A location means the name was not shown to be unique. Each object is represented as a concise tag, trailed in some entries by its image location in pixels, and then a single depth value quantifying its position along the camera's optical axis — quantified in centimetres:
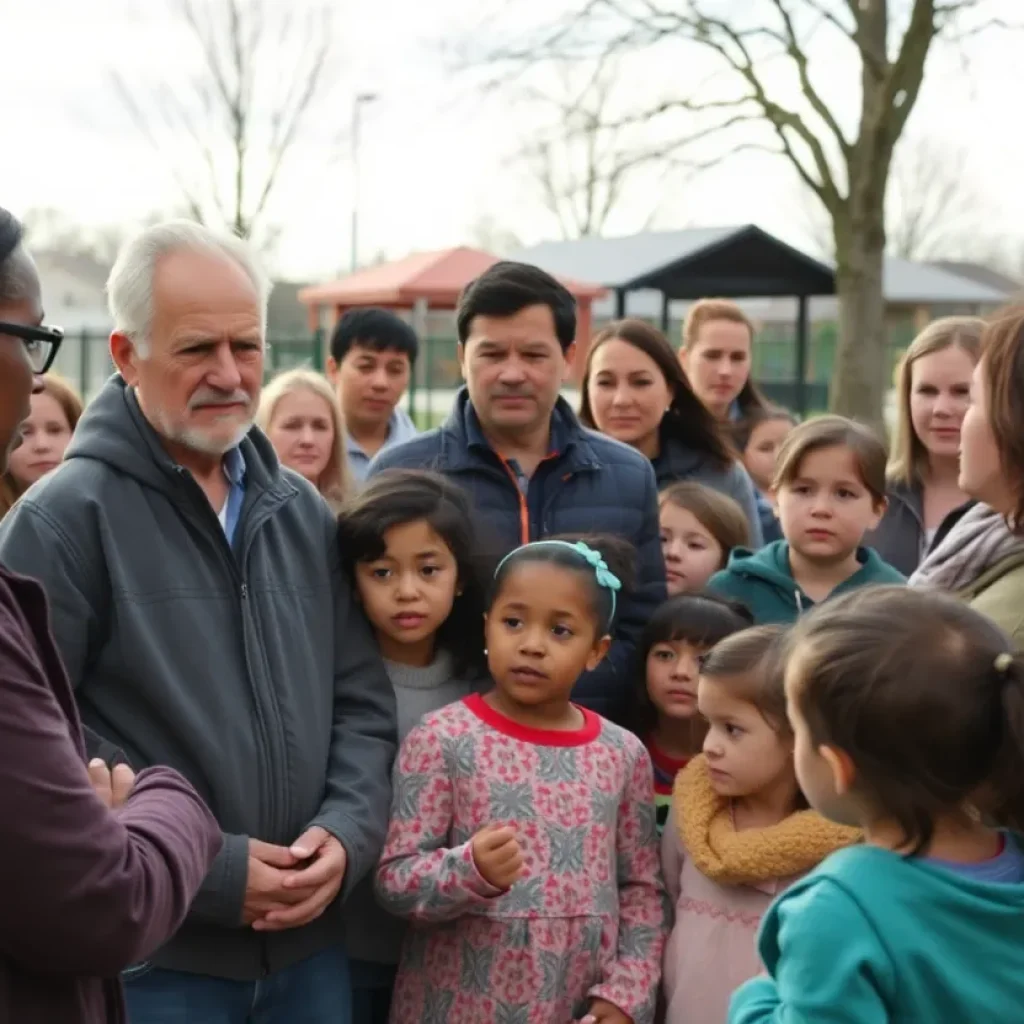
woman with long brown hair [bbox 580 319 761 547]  535
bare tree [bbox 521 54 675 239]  1792
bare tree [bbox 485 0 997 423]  1709
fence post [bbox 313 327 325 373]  2125
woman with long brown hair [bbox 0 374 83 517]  517
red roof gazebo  2664
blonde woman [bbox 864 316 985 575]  497
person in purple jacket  174
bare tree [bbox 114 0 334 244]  2378
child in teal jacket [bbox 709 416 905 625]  427
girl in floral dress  322
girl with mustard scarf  338
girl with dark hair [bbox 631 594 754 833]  395
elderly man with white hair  284
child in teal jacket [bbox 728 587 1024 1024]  203
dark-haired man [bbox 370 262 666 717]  400
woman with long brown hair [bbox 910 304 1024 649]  268
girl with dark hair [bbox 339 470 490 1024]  341
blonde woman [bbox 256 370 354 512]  555
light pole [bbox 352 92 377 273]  3025
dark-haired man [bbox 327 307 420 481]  625
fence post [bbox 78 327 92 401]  2369
